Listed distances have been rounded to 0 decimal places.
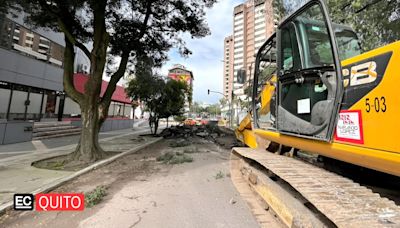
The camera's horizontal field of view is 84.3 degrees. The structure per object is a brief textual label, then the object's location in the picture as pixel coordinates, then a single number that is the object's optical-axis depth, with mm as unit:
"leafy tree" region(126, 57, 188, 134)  15573
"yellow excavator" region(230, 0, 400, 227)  1679
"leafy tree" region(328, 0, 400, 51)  5785
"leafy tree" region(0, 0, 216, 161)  7922
